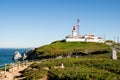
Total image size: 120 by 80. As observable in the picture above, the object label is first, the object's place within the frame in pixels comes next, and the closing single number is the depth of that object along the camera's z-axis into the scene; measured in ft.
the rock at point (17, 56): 260.79
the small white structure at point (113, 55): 91.38
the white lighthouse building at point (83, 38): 241.89
